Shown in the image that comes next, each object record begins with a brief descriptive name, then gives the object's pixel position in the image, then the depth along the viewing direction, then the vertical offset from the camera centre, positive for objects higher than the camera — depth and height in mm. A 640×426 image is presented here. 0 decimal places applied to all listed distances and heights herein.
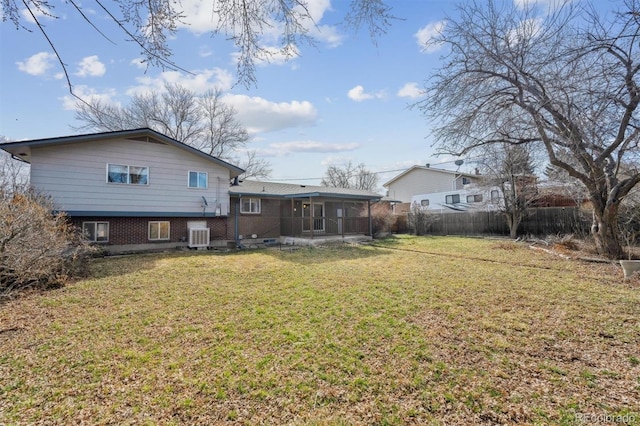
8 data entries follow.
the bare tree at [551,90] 6070 +3139
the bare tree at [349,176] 40844 +6255
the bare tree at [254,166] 29375 +5678
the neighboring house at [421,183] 25459 +3567
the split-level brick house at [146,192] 10305 +1255
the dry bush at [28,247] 5590 -511
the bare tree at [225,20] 2584 +2057
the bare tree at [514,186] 15281 +1829
